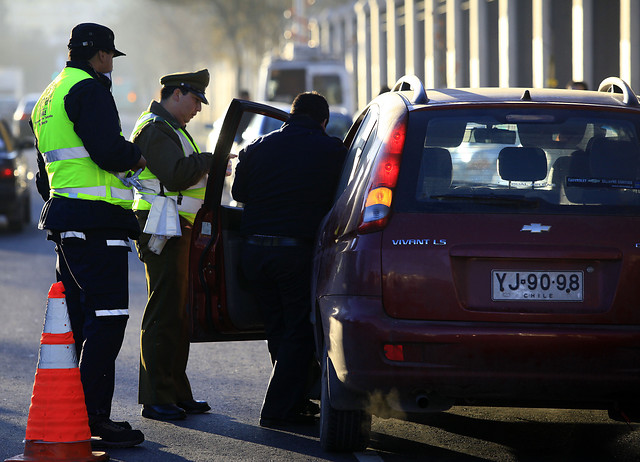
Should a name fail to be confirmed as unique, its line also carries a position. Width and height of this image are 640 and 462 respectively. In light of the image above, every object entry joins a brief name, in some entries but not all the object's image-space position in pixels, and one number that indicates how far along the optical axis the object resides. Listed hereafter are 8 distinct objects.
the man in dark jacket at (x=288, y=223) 11.76
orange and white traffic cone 10.03
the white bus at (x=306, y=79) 61.94
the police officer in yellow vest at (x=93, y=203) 10.87
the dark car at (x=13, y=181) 32.62
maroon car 9.26
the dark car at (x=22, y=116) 75.62
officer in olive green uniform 12.18
